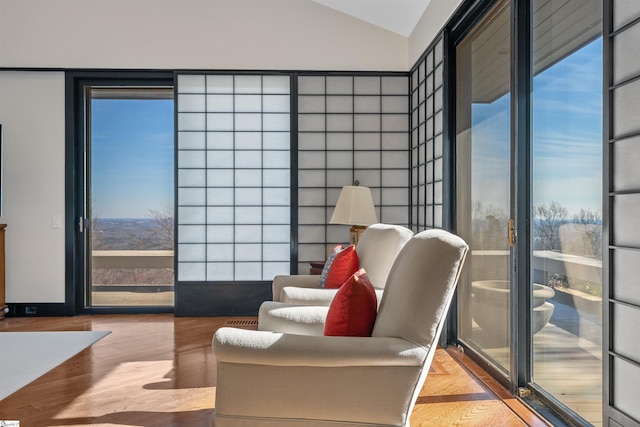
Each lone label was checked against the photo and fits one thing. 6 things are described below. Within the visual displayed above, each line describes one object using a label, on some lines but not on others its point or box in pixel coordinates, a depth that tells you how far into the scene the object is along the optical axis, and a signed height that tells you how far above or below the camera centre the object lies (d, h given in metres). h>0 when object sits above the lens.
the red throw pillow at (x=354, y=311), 1.77 -0.37
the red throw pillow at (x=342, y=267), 2.90 -0.35
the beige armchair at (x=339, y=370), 1.59 -0.54
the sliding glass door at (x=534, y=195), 2.06 +0.08
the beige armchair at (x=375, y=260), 2.67 -0.28
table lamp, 4.05 +0.02
